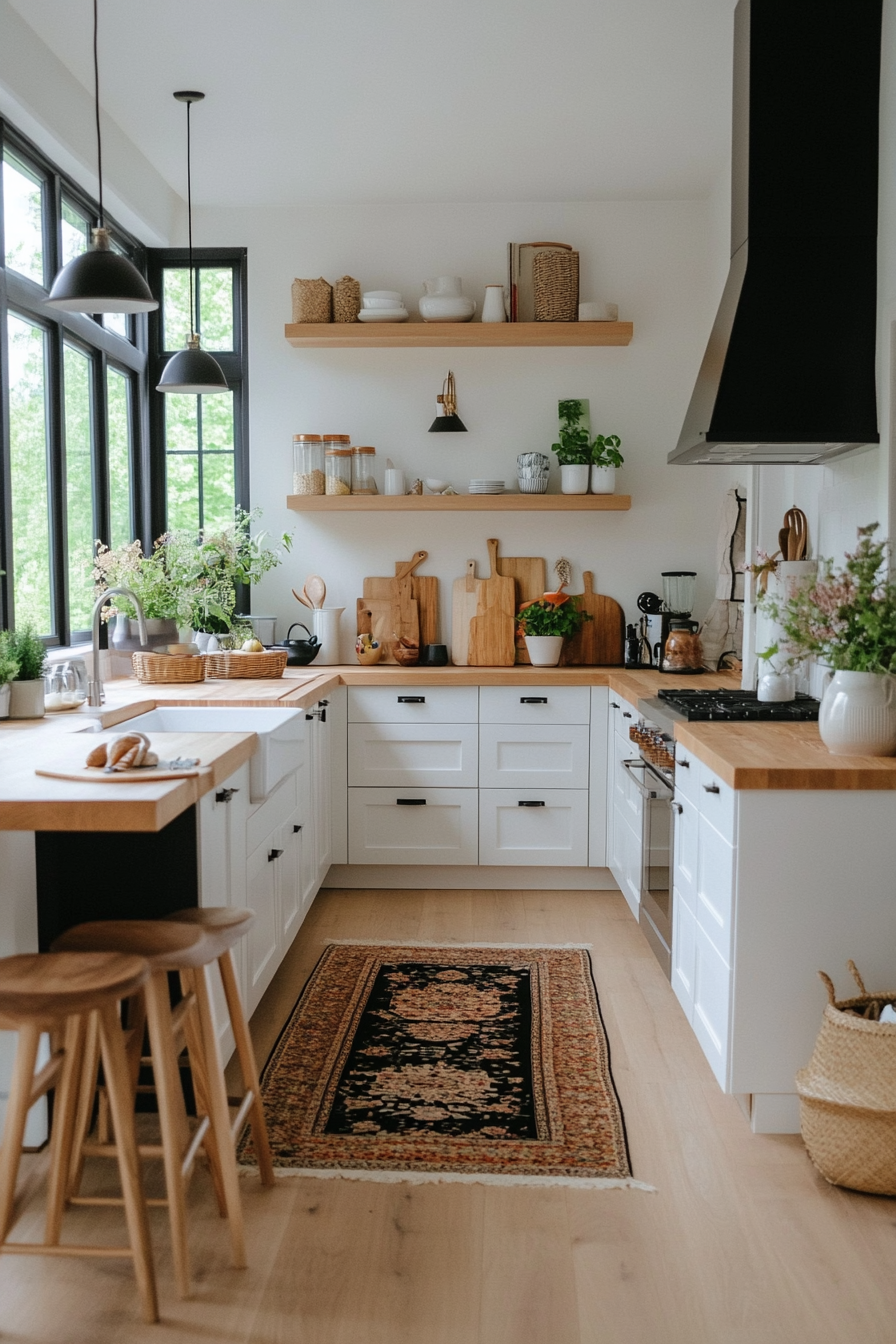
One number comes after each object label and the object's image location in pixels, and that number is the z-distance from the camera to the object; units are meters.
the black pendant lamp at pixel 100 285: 2.82
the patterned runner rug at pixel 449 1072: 2.54
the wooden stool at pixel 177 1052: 1.96
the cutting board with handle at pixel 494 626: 5.16
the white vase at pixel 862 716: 2.66
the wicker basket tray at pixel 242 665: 4.49
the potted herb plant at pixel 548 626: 4.94
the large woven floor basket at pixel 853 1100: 2.28
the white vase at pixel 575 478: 4.98
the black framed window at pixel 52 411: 3.74
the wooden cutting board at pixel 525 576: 5.20
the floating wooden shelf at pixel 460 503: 4.96
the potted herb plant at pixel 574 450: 4.99
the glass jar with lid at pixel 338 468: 5.06
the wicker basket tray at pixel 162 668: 4.33
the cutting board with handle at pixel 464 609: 5.21
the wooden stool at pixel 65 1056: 1.73
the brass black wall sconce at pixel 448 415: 4.96
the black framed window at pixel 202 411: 5.27
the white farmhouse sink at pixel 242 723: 3.33
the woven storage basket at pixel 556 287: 4.95
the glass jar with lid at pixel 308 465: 5.07
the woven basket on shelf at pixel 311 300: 4.98
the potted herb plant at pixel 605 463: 5.00
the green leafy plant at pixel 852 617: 2.68
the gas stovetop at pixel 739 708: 3.25
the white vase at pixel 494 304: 4.95
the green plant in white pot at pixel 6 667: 3.15
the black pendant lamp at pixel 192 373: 4.09
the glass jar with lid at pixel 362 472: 5.10
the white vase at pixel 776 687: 3.58
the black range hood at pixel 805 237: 3.20
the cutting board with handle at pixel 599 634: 5.19
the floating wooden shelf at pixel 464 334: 4.92
